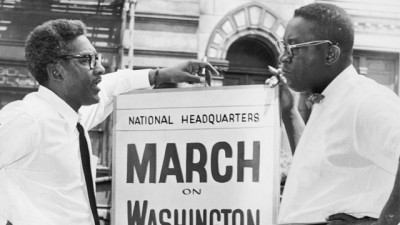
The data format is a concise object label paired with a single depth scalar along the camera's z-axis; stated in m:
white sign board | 2.67
